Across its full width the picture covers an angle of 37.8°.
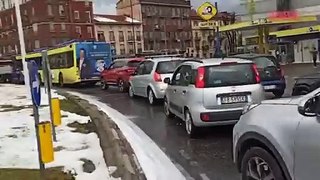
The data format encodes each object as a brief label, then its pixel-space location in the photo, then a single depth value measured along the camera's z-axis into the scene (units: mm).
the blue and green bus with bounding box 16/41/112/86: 29266
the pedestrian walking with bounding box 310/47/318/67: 38000
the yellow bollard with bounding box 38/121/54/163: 5816
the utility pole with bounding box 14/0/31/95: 19875
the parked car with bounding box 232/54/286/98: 15844
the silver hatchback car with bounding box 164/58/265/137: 9312
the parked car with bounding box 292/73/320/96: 10578
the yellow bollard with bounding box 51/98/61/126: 9873
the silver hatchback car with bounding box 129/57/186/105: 16078
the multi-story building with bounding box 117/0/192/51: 114188
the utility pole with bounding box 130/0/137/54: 107112
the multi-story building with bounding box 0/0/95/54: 86938
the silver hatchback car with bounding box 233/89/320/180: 3992
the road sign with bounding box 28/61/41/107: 6449
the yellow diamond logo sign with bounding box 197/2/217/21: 30812
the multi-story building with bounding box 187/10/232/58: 122750
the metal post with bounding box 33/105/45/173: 5770
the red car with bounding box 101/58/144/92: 22688
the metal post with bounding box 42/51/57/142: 9172
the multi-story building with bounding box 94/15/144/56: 102938
